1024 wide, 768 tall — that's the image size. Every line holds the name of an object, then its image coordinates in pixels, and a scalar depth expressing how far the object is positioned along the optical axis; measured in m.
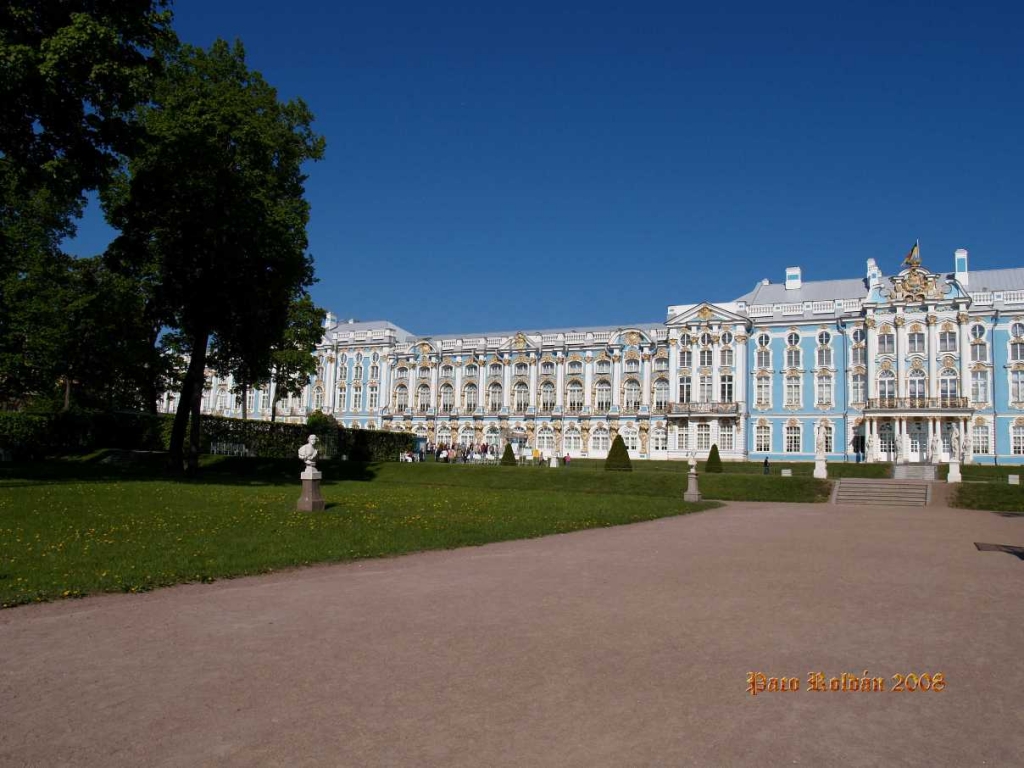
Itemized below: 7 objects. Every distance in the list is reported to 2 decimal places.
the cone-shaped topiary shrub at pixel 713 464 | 46.78
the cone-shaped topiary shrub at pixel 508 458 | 50.72
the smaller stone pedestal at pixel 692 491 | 30.62
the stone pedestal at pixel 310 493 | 18.94
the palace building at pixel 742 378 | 57.78
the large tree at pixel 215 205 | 28.69
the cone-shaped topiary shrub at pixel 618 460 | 45.25
